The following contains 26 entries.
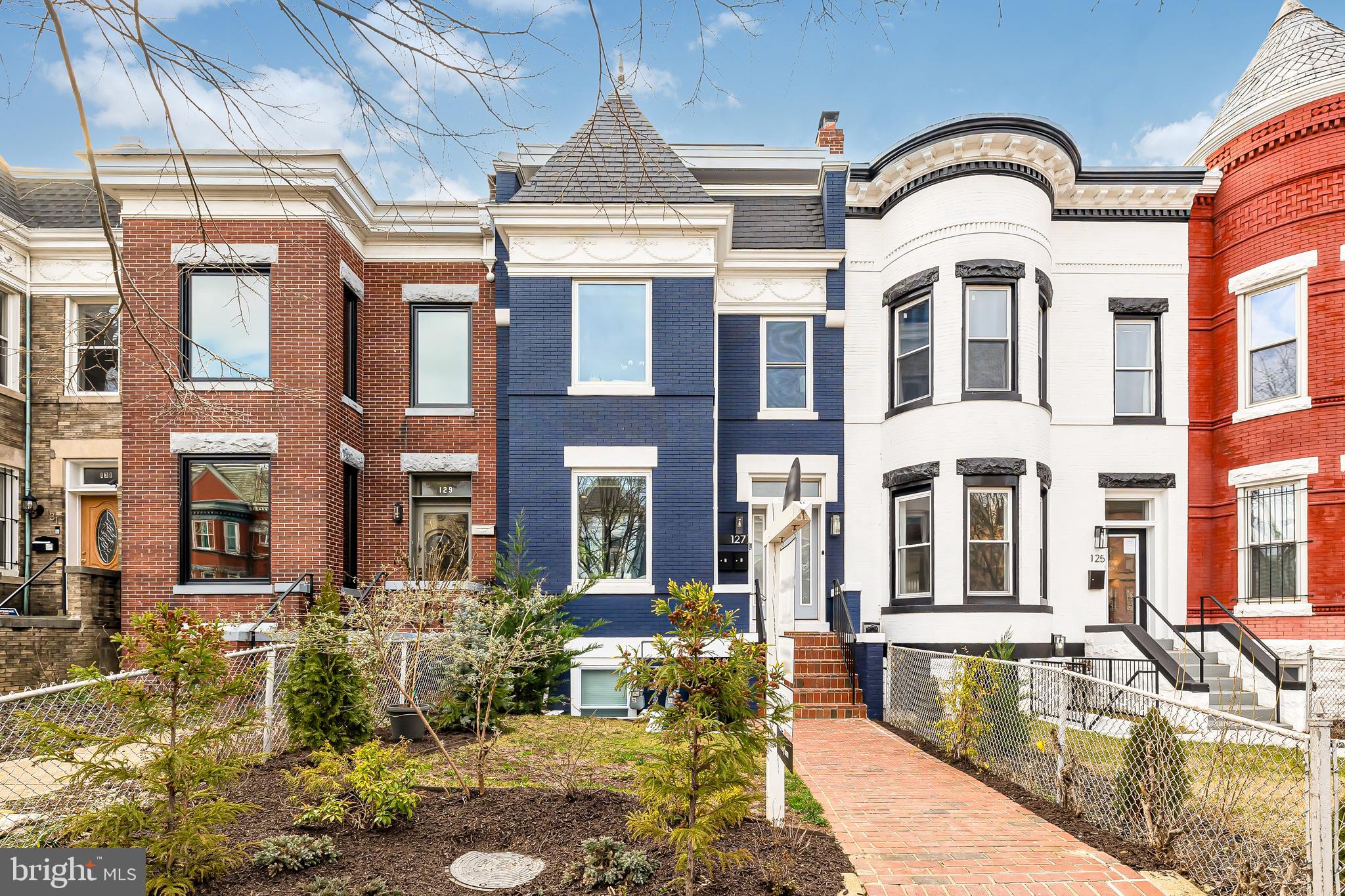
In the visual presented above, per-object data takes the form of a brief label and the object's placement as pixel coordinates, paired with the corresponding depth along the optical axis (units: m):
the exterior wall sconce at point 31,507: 14.74
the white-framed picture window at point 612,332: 13.39
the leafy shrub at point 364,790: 5.89
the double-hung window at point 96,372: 15.12
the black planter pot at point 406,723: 9.33
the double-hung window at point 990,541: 13.22
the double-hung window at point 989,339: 13.60
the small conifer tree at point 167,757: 4.68
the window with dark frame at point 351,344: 14.80
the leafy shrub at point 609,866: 5.04
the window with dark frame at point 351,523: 14.47
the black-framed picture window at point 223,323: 13.39
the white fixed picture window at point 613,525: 13.09
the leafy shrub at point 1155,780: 5.83
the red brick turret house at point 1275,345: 13.03
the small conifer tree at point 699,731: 4.93
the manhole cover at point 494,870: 5.16
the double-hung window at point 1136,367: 14.84
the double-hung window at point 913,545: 13.66
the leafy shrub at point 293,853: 5.18
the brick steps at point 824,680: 12.58
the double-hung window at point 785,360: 14.85
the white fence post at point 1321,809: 4.48
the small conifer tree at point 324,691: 8.12
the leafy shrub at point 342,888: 4.79
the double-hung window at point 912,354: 14.08
